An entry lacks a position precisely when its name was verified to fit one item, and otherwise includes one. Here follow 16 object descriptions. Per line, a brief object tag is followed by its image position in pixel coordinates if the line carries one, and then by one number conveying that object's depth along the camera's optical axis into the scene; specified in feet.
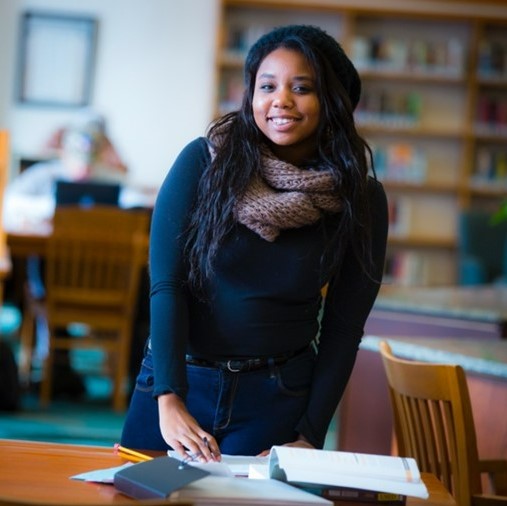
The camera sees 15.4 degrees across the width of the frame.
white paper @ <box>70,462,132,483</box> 11.25
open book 11.17
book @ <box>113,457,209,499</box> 10.79
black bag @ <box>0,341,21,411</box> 27.82
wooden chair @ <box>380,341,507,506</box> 13.54
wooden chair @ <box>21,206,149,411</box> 29.80
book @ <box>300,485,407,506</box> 11.20
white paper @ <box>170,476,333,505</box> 10.81
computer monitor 33.50
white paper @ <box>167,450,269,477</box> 11.59
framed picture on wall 48.41
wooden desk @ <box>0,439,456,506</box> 10.93
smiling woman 12.54
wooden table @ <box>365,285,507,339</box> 21.73
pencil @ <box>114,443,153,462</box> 11.98
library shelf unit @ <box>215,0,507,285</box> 47.74
